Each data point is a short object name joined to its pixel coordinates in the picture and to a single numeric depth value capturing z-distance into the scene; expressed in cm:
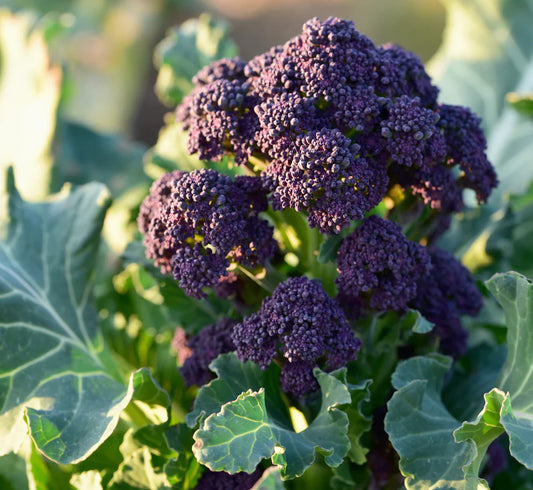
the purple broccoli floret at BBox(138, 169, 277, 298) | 64
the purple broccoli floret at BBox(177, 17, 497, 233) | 64
